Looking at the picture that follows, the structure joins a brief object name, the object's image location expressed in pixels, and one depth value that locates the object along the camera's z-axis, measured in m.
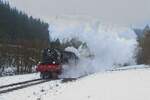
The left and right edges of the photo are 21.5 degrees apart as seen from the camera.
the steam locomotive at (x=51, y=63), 35.16
